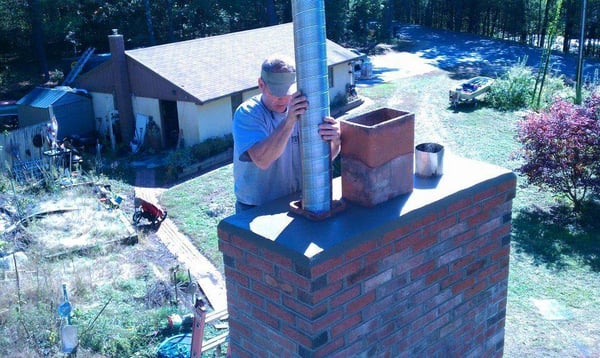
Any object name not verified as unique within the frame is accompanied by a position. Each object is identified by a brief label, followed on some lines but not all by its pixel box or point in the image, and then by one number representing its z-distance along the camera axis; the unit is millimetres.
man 3169
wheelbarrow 12898
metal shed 20594
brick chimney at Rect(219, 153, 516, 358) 2564
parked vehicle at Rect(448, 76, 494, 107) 22172
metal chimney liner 2623
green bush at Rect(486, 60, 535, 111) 21891
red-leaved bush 12004
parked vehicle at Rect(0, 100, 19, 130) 23344
